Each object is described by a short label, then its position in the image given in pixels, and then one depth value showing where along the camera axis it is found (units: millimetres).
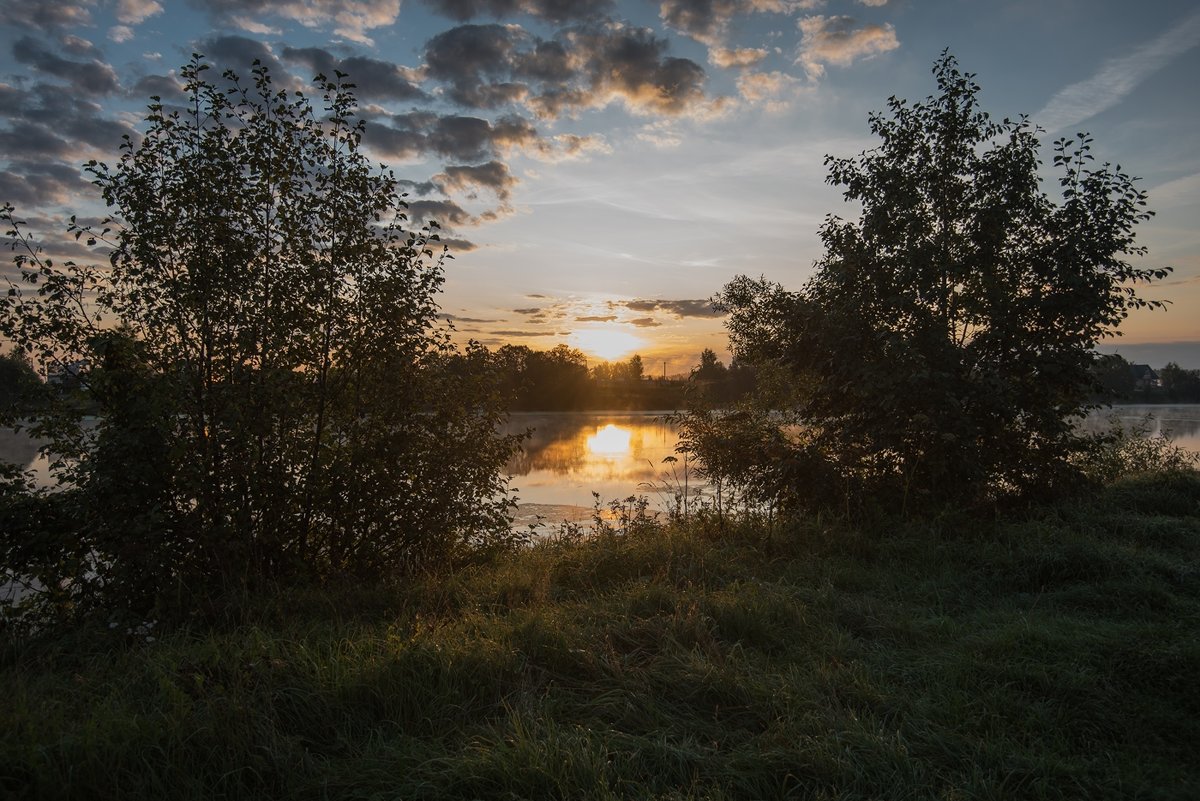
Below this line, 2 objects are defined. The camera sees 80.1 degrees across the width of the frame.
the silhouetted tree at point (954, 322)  8164
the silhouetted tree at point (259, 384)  5867
